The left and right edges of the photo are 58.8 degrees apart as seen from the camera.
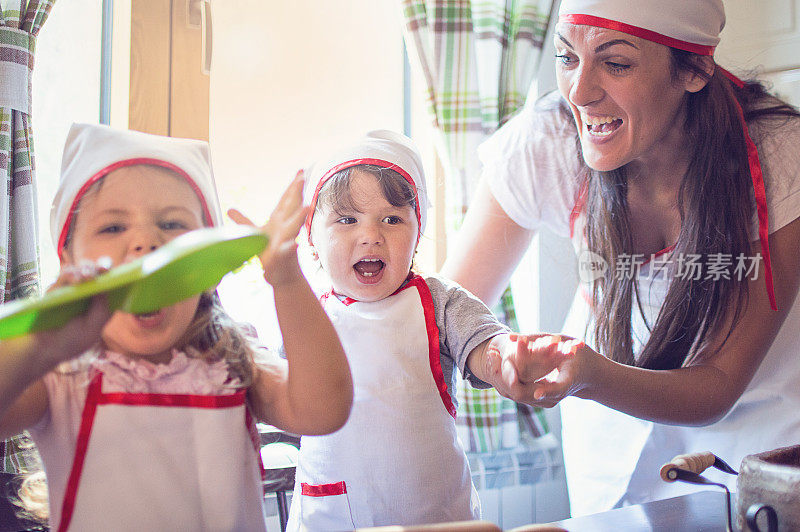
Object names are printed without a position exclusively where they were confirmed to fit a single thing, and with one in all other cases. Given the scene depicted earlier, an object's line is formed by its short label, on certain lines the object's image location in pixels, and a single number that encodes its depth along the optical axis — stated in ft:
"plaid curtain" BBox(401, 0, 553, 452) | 6.31
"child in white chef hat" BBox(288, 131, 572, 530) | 2.76
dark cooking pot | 2.09
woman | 3.31
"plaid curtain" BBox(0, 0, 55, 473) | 3.95
